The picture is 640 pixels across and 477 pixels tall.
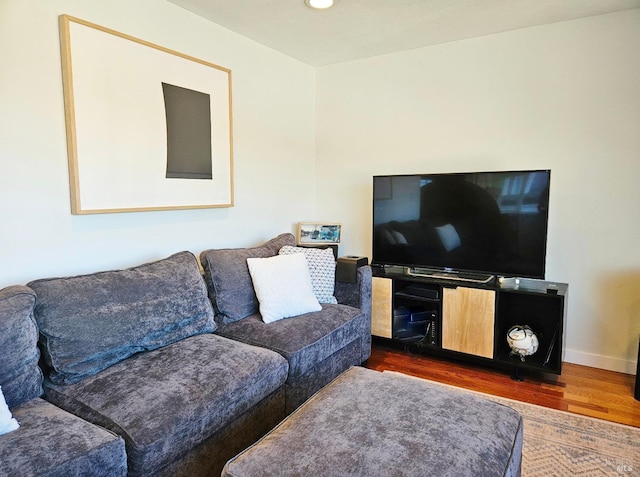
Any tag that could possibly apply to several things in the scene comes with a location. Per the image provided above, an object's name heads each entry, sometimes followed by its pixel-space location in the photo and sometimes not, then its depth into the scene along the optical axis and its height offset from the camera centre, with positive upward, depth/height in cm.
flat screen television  273 -12
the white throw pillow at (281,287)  250 -52
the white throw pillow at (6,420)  135 -72
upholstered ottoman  123 -76
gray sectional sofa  140 -73
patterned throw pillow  284 -47
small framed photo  367 -27
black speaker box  286 -45
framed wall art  211 +45
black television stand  276 -80
